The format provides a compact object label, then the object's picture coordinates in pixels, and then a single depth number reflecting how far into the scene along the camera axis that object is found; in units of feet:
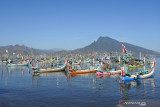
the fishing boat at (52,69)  181.78
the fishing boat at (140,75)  117.50
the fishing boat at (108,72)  156.46
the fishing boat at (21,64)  285.00
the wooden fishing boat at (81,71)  166.81
